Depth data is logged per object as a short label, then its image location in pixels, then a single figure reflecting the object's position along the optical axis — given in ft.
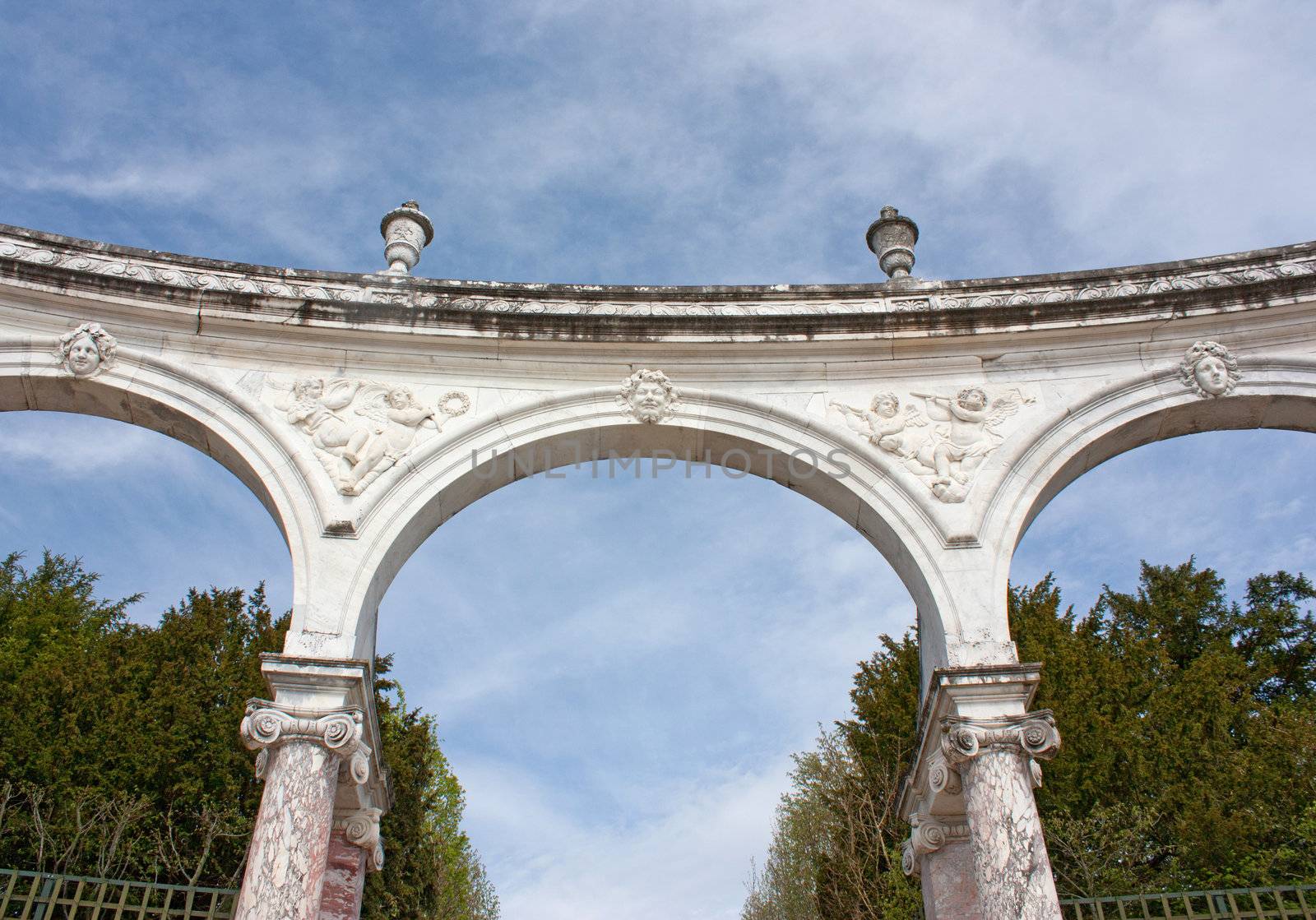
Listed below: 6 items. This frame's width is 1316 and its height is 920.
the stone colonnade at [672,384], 31.86
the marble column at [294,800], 25.73
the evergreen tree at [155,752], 59.21
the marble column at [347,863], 29.76
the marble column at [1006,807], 25.82
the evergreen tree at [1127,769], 56.29
